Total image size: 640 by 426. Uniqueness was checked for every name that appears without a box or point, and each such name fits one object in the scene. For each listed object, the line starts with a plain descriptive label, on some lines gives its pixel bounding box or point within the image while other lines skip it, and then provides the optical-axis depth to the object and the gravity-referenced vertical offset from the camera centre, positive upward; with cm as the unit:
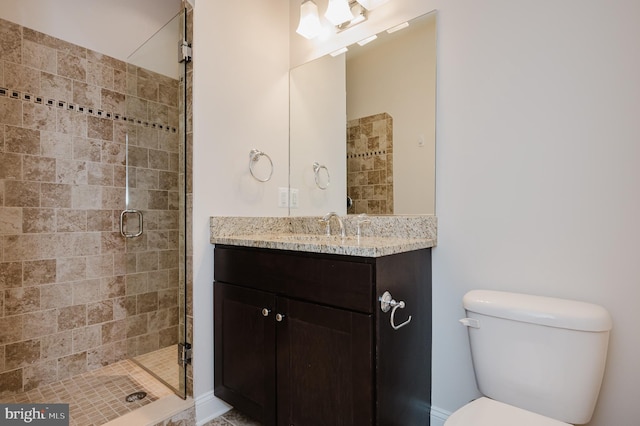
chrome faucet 170 -5
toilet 98 -49
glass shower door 214 +3
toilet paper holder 108 -32
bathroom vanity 108 -50
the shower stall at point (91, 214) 170 -1
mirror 150 +47
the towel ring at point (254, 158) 181 +32
